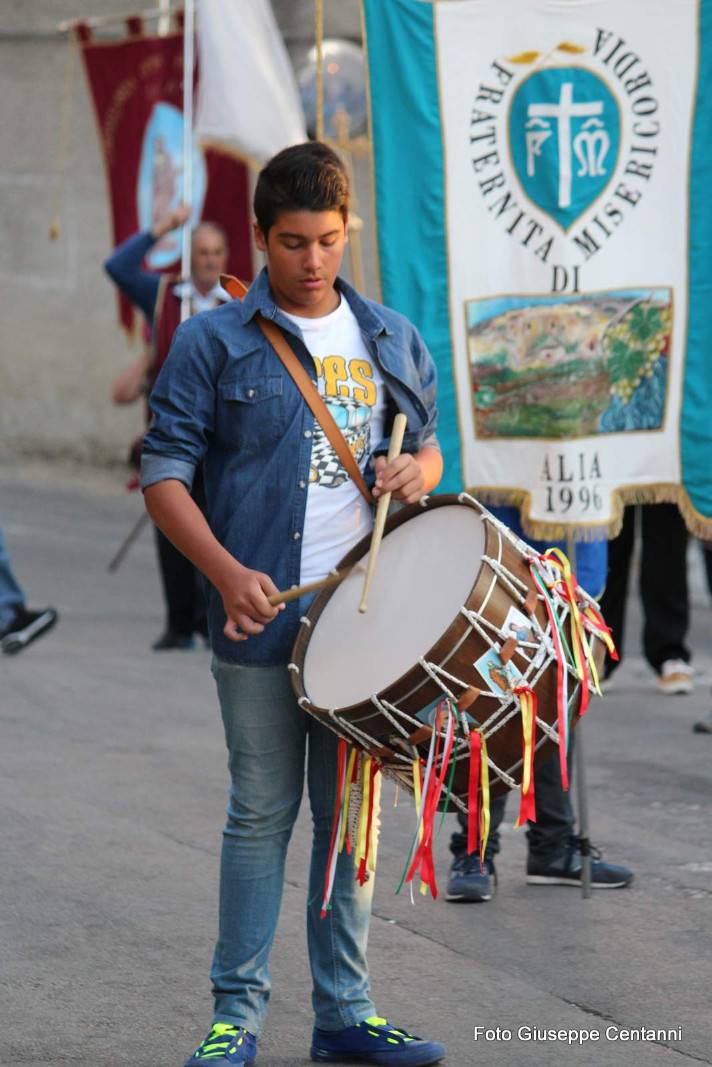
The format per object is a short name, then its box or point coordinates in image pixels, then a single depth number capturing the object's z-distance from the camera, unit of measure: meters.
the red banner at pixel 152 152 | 24.28
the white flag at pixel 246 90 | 17.42
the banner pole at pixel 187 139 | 17.86
